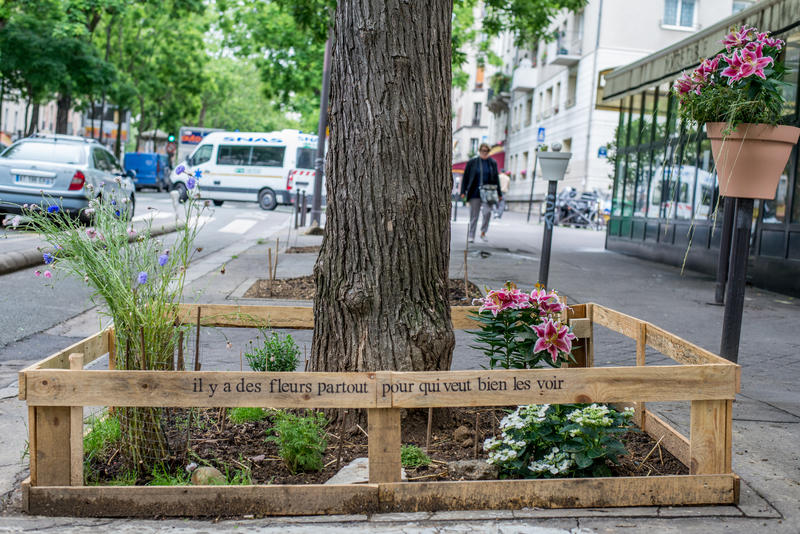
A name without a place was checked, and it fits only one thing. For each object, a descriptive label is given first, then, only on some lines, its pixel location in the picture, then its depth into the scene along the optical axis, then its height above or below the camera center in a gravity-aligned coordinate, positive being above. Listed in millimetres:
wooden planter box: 3066 -944
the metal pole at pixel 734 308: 5000 -644
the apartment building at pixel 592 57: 35562 +5781
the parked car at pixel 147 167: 41906 -425
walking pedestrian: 16375 -54
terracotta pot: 4988 +249
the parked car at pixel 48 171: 14820 -327
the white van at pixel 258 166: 30453 -23
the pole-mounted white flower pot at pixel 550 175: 8906 +112
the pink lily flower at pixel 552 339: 3633 -649
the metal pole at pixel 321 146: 17484 +515
